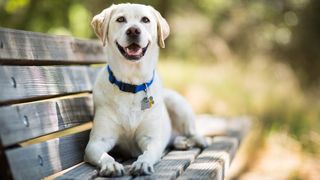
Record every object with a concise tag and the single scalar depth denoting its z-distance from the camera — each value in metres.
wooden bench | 2.69
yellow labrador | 3.46
